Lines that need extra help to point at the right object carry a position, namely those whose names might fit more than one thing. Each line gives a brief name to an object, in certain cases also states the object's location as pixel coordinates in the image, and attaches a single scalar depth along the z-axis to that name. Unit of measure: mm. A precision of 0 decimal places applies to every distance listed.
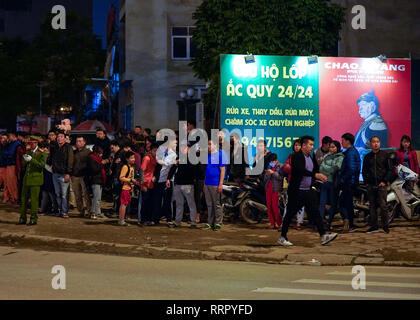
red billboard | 17641
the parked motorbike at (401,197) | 15984
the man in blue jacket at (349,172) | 14859
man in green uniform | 15273
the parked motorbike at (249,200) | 16641
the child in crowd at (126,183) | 15570
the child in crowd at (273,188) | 15484
